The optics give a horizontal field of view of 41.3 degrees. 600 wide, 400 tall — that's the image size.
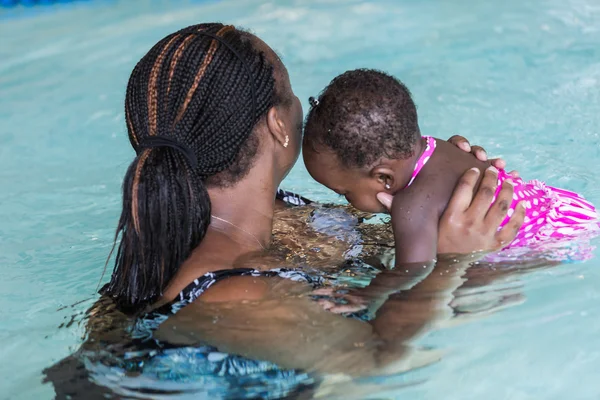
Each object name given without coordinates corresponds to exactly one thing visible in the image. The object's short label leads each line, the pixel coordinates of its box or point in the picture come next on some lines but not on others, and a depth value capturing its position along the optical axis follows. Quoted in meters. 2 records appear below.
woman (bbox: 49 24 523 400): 2.20
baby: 2.68
